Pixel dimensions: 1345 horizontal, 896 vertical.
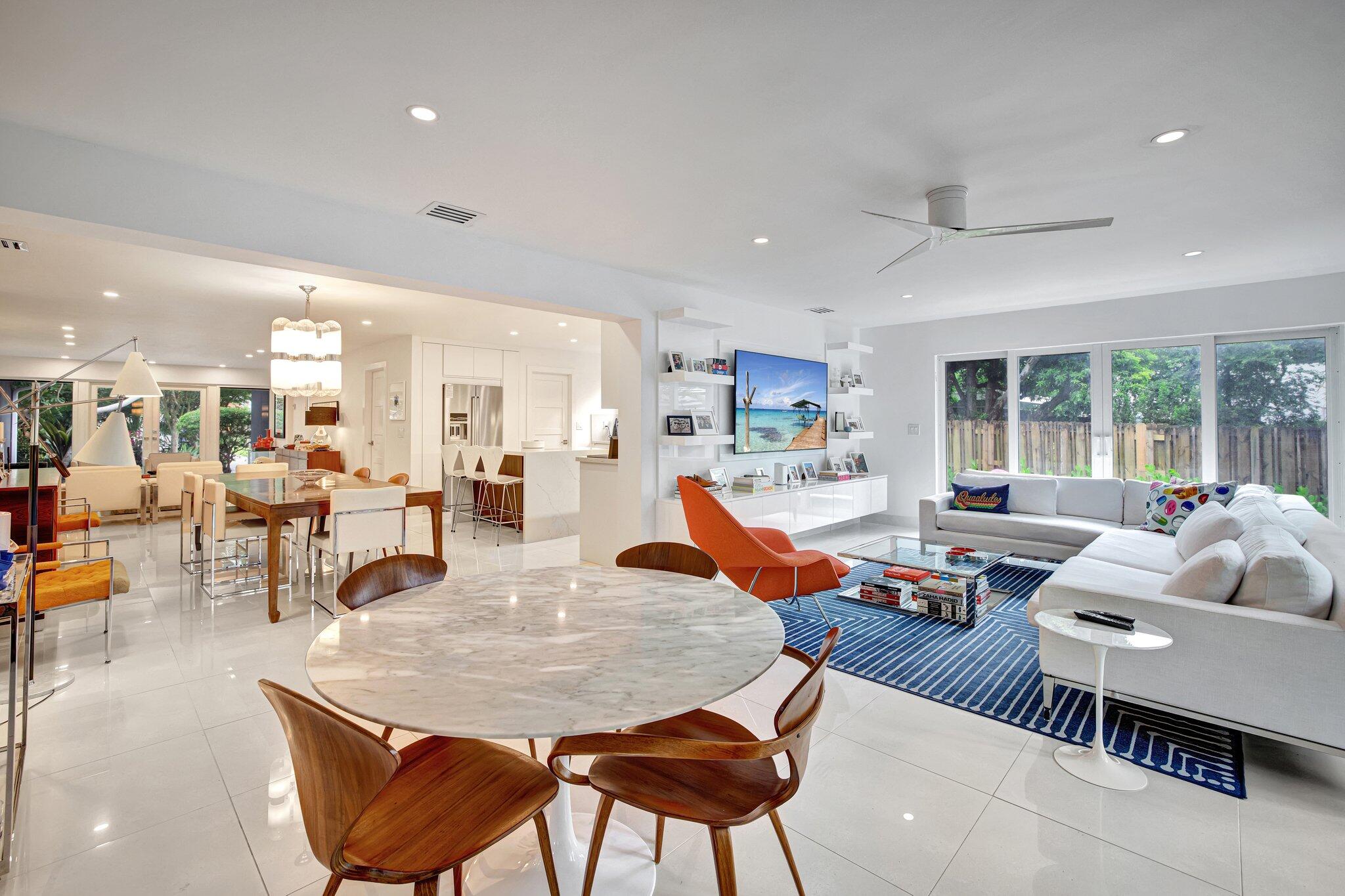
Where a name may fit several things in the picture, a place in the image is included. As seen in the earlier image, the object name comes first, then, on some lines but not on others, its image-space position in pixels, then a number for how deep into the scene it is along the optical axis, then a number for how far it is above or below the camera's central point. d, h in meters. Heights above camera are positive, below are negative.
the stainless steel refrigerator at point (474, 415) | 8.42 +0.52
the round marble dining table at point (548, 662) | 1.09 -0.46
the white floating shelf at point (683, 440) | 4.98 +0.09
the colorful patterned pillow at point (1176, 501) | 4.57 -0.37
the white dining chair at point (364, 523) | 4.01 -0.50
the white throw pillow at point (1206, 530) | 3.31 -0.44
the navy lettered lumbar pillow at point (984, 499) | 5.53 -0.43
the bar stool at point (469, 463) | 7.03 -0.15
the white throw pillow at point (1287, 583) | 2.20 -0.49
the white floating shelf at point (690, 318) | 4.89 +1.12
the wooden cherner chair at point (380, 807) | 1.07 -0.74
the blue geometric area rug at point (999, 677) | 2.30 -1.13
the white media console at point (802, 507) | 4.93 -0.53
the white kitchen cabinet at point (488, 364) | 8.69 +1.28
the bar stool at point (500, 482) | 6.83 -0.35
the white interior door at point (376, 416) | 8.94 +0.53
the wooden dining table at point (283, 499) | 3.89 -0.34
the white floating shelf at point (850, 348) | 6.85 +1.21
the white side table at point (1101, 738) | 2.11 -1.05
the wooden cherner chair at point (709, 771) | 1.11 -0.75
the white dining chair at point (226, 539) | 4.39 -0.71
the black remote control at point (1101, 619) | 2.26 -0.64
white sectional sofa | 2.07 -0.78
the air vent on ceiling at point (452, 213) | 3.34 +1.35
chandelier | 5.07 +0.80
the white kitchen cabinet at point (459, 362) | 8.37 +1.26
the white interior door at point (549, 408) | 9.43 +0.69
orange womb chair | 3.46 -0.64
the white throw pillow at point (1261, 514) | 3.17 -0.35
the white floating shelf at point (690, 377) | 4.98 +0.63
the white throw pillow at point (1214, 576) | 2.40 -0.50
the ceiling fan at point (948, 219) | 3.02 +1.20
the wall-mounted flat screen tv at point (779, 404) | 5.93 +0.51
